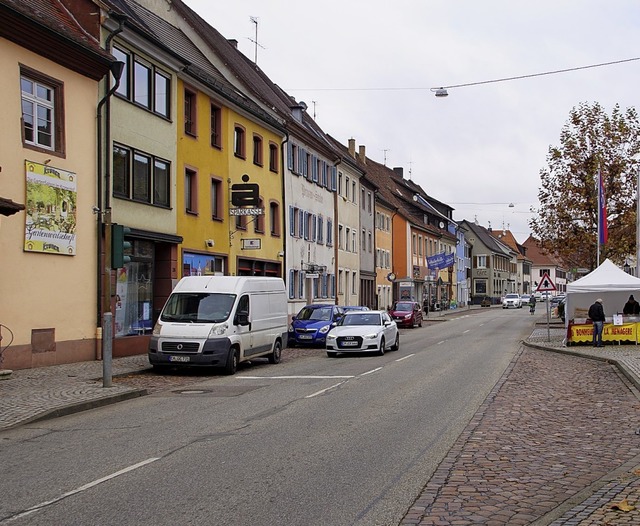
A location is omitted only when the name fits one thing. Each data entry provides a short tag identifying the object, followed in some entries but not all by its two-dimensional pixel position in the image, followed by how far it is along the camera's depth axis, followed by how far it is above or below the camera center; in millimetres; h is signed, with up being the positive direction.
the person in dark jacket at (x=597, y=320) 28547 -1011
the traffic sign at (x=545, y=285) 32031 +238
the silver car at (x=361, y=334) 25406 -1308
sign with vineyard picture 19047 +2003
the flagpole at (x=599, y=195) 32438 +3779
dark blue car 30641 -1229
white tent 28500 +138
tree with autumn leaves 41681 +5376
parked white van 18998 -748
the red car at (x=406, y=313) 48372 -1295
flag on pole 32469 +3076
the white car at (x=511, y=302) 94062 -1226
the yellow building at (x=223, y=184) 28234 +4075
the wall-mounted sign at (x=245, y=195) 30766 +3666
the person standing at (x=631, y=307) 30734 -609
